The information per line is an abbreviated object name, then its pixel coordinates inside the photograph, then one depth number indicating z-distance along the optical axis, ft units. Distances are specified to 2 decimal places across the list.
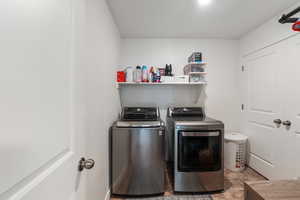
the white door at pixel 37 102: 1.27
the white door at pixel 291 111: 6.27
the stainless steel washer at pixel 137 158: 6.32
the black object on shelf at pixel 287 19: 4.08
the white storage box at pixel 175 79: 8.64
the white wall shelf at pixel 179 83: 8.58
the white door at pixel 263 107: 7.29
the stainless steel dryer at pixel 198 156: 6.56
